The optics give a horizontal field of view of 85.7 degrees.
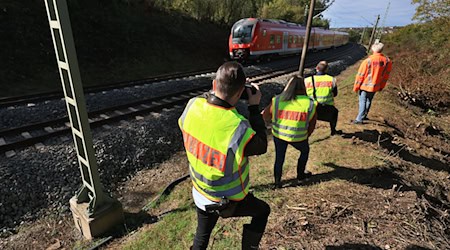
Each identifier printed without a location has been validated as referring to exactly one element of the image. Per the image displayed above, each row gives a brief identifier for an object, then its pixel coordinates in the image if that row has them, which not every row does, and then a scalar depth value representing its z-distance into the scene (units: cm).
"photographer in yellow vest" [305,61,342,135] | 511
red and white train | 1648
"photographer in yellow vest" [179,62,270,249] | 176
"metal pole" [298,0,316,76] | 762
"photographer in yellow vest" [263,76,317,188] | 348
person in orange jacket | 589
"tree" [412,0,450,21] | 1223
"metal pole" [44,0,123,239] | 266
